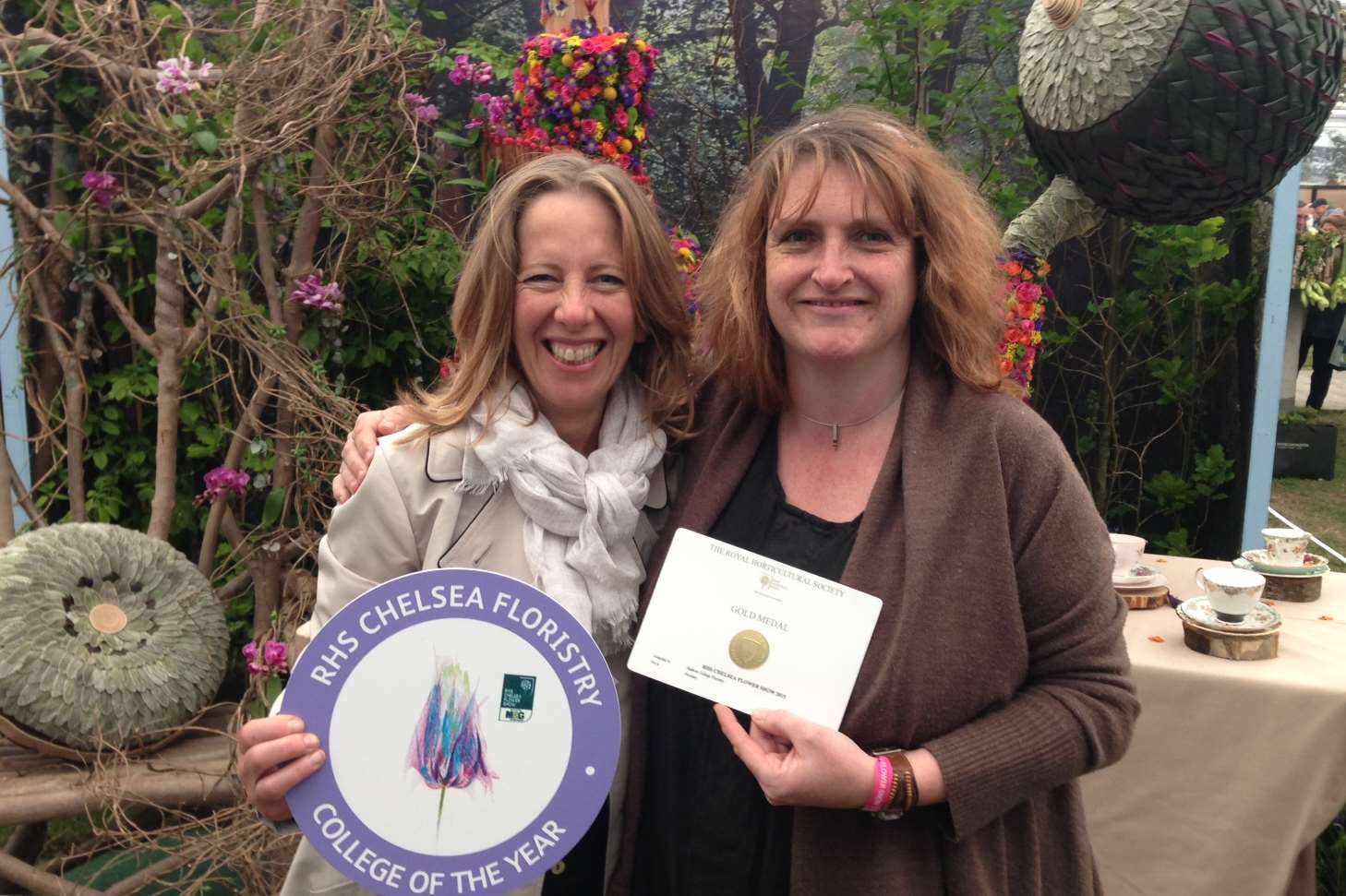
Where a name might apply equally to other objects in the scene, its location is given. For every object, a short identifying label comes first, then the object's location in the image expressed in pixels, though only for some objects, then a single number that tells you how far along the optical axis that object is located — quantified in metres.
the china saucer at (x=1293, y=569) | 2.70
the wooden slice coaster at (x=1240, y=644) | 2.32
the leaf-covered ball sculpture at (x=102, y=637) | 2.87
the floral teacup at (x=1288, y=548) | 2.75
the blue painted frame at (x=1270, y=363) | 3.72
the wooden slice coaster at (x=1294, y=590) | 2.69
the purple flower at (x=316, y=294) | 3.41
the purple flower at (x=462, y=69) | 3.42
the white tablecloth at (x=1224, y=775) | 2.23
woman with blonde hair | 1.53
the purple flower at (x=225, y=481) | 3.47
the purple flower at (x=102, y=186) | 3.46
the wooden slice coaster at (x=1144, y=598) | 2.68
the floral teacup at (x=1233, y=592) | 2.33
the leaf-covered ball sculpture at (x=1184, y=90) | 2.08
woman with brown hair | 1.37
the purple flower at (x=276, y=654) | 2.97
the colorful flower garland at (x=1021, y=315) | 2.49
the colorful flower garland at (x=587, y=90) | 2.83
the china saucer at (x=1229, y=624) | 2.33
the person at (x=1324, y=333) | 7.69
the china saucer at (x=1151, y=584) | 2.69
